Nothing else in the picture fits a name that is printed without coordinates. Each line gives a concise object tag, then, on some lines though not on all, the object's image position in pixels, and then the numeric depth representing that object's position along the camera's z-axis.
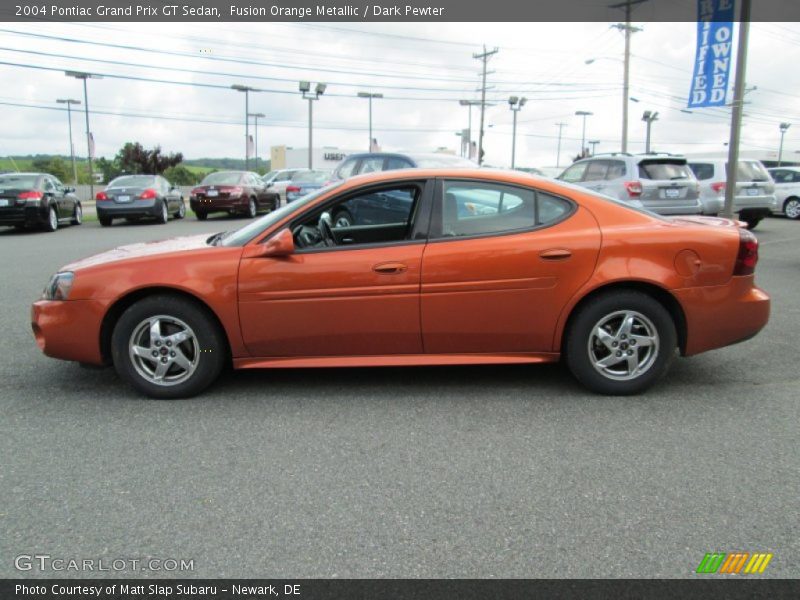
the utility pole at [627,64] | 34.56
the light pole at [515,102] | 53.32
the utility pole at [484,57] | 57.16
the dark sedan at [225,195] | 20.44
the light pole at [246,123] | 46.97
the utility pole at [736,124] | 12.48
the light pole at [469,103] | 58.47
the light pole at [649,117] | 53.91
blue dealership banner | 12.62
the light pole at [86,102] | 39.76
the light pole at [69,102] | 50.88
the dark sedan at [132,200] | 18.47
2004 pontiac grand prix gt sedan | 4.26
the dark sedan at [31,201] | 16.05
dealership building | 72.69
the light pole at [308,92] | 36.23
